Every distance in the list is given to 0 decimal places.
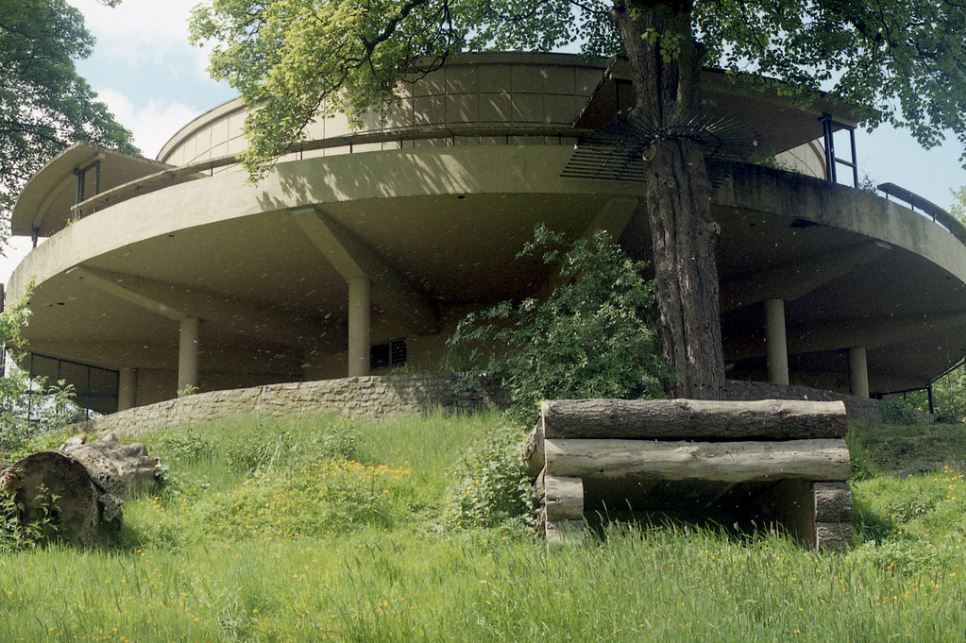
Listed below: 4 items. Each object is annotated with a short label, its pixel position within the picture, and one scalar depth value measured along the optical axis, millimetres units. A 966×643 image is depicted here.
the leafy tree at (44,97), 26250
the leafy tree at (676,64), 14789
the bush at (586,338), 14109
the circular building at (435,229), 18438
